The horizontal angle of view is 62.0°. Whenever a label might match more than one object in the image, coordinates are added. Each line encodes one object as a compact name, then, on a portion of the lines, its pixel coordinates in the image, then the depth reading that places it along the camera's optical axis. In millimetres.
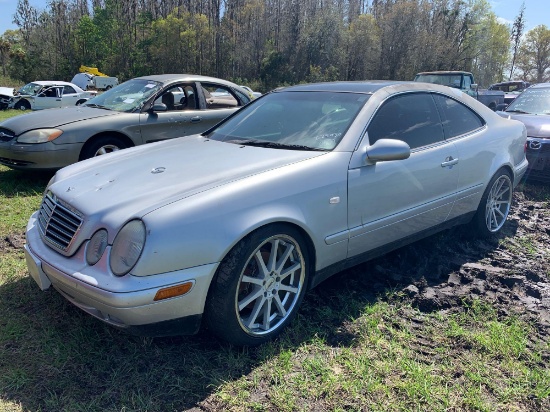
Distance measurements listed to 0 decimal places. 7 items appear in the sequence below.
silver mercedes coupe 2316
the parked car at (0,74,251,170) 5801
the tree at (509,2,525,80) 54562
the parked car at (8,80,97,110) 20672
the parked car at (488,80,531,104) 23944
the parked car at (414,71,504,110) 15636
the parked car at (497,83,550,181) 6523
